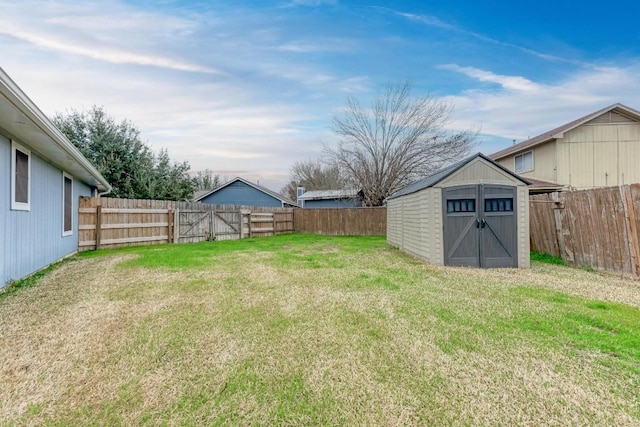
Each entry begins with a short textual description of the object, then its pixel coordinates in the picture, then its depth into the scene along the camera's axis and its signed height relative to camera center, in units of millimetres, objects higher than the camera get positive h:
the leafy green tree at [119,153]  16297 +3476
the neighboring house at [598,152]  12109 +2471
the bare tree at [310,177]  34250 +4471
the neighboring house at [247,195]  23859 +1645
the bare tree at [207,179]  37247 +4599
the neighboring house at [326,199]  23838 +1426
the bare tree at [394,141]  18656 +4599
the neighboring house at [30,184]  4277 +632
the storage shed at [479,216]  7180 +5
